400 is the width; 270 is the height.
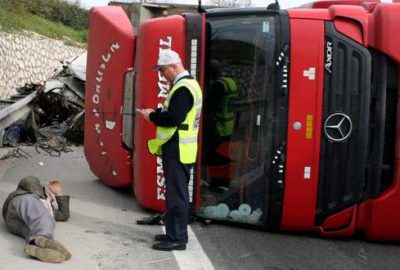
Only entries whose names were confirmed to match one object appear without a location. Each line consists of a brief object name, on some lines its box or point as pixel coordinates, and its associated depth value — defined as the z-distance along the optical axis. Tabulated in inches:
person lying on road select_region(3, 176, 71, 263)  156.3
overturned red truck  191.8
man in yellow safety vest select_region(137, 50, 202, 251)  173.9
